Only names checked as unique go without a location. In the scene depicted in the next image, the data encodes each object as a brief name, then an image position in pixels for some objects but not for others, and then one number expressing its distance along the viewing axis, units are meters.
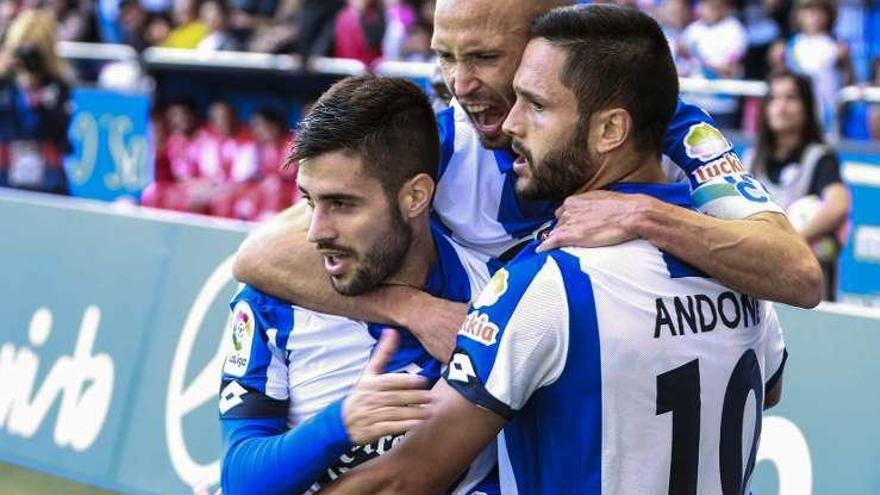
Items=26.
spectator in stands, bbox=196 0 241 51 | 15.92
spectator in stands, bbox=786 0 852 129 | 12.54
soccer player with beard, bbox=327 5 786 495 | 3.21
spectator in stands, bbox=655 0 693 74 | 13.59
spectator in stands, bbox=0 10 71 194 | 13.63
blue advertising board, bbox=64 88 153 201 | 14.82
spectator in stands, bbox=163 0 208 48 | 16.62
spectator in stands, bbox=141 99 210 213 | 13.48
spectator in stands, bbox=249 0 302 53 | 14.72
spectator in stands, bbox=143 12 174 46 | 17.39
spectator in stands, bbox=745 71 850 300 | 8.52
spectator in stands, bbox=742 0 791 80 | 13.40
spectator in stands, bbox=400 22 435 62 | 13.66
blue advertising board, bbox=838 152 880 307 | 9.78
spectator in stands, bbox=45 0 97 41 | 19.03
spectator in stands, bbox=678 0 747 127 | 13.06
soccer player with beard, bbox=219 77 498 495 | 3.55
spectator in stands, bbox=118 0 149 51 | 17.92
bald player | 3.39
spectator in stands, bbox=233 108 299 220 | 12.55
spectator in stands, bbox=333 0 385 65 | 14.54
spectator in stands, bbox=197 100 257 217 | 13.12
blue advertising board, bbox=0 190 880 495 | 6.67
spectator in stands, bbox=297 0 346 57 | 14.59
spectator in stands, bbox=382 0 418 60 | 14.46
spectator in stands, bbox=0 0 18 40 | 19.58
